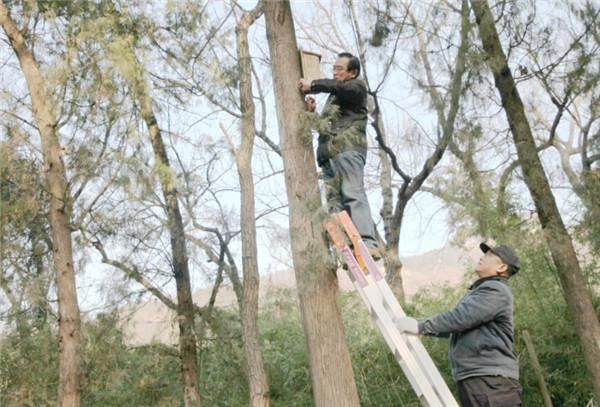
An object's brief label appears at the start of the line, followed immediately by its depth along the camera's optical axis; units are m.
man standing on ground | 3.00
